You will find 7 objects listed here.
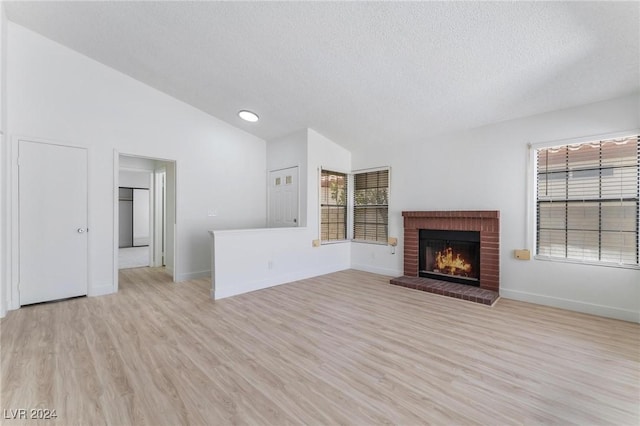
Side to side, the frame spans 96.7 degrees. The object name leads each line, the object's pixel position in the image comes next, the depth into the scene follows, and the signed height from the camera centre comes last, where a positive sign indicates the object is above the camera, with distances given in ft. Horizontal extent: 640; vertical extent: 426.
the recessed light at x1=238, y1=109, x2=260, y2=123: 15.78 +5.42
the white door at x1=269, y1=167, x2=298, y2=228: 17.65 +0.91
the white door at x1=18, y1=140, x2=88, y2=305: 11.73 -0.46
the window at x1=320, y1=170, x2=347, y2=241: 18.03 +0.39
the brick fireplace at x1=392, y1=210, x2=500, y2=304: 13.03 -1.08
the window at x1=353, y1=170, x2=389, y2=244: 17.76 +0.38
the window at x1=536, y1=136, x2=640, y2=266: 10.34 +0.45
